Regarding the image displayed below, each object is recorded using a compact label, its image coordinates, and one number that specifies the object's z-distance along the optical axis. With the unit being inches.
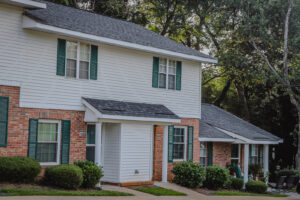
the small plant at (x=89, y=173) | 636.1
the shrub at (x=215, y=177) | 802.2
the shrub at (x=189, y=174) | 767.7
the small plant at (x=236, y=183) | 878.4
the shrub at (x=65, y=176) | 600.5
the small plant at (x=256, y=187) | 880.3
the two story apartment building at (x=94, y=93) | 627.2
